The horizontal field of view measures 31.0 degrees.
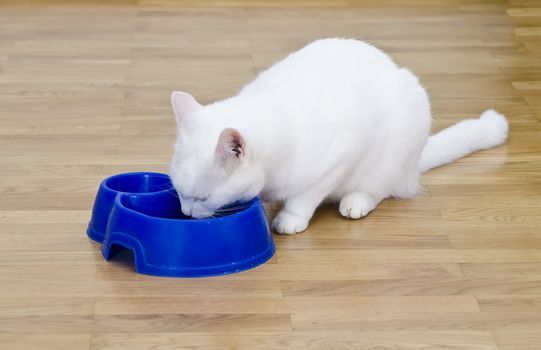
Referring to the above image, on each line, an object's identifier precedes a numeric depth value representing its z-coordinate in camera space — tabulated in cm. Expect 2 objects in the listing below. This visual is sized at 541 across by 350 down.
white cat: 247
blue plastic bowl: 248
